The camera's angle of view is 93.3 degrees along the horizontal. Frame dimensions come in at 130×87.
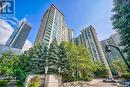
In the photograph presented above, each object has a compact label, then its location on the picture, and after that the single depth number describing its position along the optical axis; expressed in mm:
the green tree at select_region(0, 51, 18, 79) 14743
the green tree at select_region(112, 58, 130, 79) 22096
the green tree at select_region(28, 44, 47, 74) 12939
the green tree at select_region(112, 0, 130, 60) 5204
